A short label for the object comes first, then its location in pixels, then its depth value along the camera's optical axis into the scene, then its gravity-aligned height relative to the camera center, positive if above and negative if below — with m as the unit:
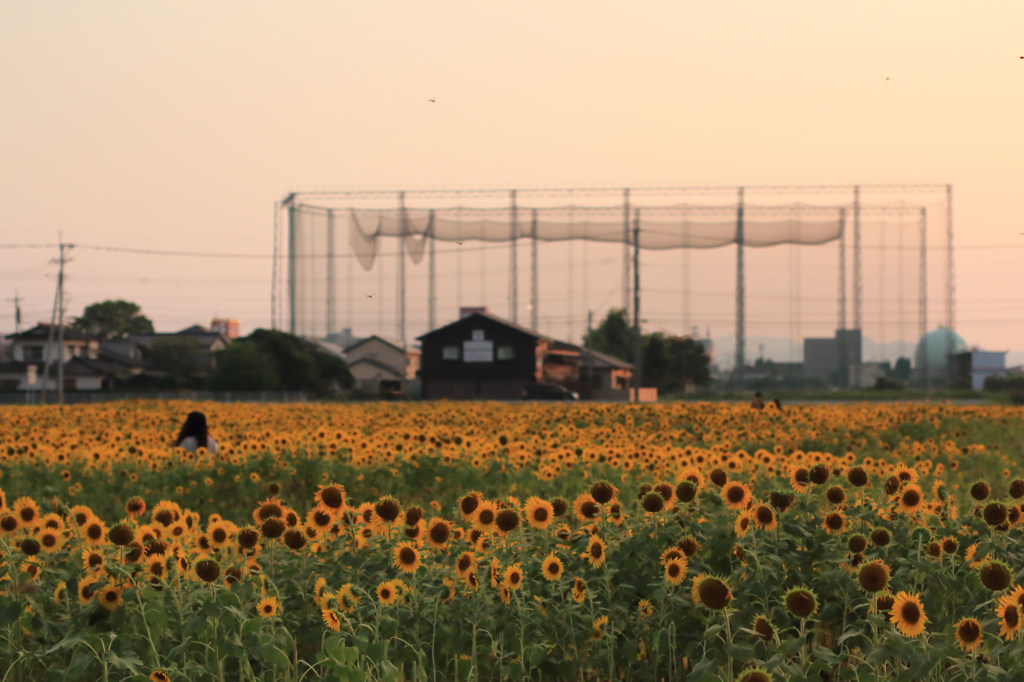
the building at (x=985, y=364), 119.19 +2.01
